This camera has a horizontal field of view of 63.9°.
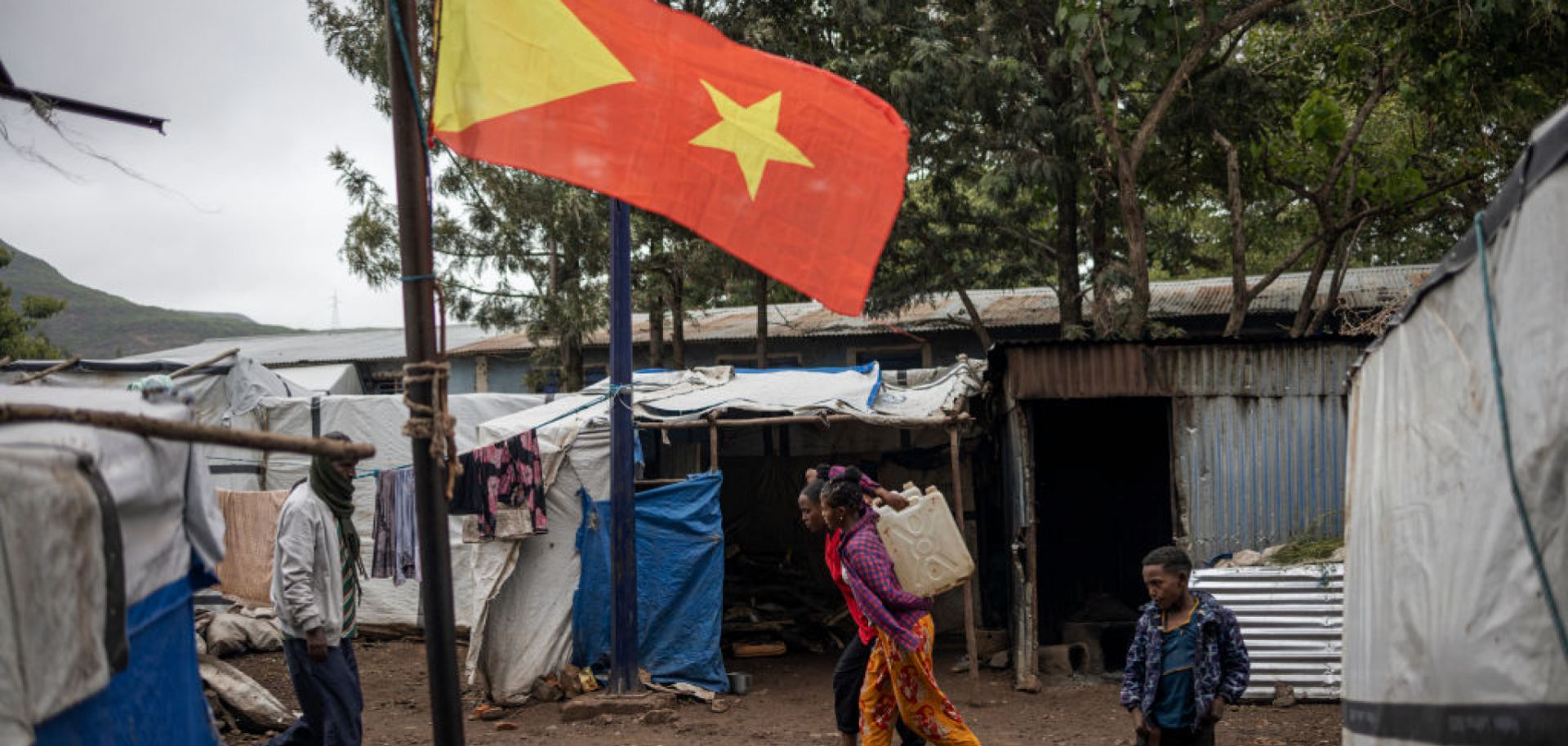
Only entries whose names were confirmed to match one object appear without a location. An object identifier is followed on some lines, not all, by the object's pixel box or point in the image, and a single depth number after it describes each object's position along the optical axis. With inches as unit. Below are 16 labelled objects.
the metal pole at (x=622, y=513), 395.2
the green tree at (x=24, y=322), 954.7
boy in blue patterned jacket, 204.4
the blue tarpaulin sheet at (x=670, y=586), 439.8
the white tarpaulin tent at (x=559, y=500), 426.3
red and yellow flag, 177.0
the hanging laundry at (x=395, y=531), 430.6
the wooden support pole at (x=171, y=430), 97.3
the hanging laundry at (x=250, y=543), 450.9
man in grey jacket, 238.4
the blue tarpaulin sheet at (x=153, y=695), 103.9
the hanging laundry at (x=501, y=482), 415.8
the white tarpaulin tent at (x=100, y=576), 93.5
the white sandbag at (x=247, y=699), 366.0
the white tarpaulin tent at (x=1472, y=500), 93.0
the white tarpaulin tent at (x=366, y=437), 577.6
